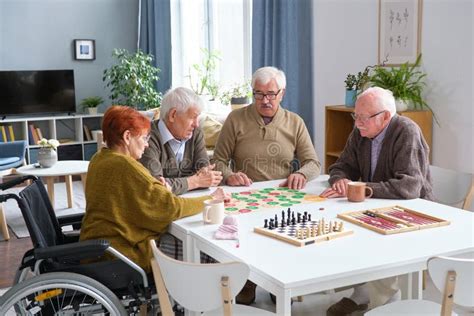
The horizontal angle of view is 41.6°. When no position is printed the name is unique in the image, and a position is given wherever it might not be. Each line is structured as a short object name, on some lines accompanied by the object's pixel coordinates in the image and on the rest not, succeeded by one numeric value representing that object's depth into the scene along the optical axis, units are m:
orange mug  2.67
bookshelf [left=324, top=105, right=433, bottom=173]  4.63
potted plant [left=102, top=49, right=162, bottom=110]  7.59
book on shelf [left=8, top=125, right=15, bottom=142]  7.38
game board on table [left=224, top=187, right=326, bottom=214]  2.63
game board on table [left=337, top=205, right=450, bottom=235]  2.26
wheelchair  2.19
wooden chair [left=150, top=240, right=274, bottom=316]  1.76
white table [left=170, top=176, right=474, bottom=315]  1.81
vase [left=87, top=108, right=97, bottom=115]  7.91
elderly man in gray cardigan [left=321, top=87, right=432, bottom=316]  2.75
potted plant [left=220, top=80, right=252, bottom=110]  6.07
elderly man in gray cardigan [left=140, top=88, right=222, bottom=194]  2.93
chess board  2.13
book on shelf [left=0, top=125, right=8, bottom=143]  7.31
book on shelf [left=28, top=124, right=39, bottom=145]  7.55
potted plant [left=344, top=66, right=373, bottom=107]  4.45
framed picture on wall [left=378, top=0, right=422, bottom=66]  4.28
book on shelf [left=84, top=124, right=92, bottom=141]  7.91
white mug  2.39
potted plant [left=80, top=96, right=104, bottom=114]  7.93
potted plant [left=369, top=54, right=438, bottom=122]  4.11
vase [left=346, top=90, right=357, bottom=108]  4.49
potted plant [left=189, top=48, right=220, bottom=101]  7.00
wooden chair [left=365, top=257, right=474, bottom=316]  1.80
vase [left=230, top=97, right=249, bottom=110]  6.06
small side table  5.29
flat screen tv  7.49
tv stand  7.52
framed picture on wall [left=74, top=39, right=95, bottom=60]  8.02
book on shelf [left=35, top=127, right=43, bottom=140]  7.57
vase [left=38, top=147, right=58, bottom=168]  5.48
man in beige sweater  3.33
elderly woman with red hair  2.43
